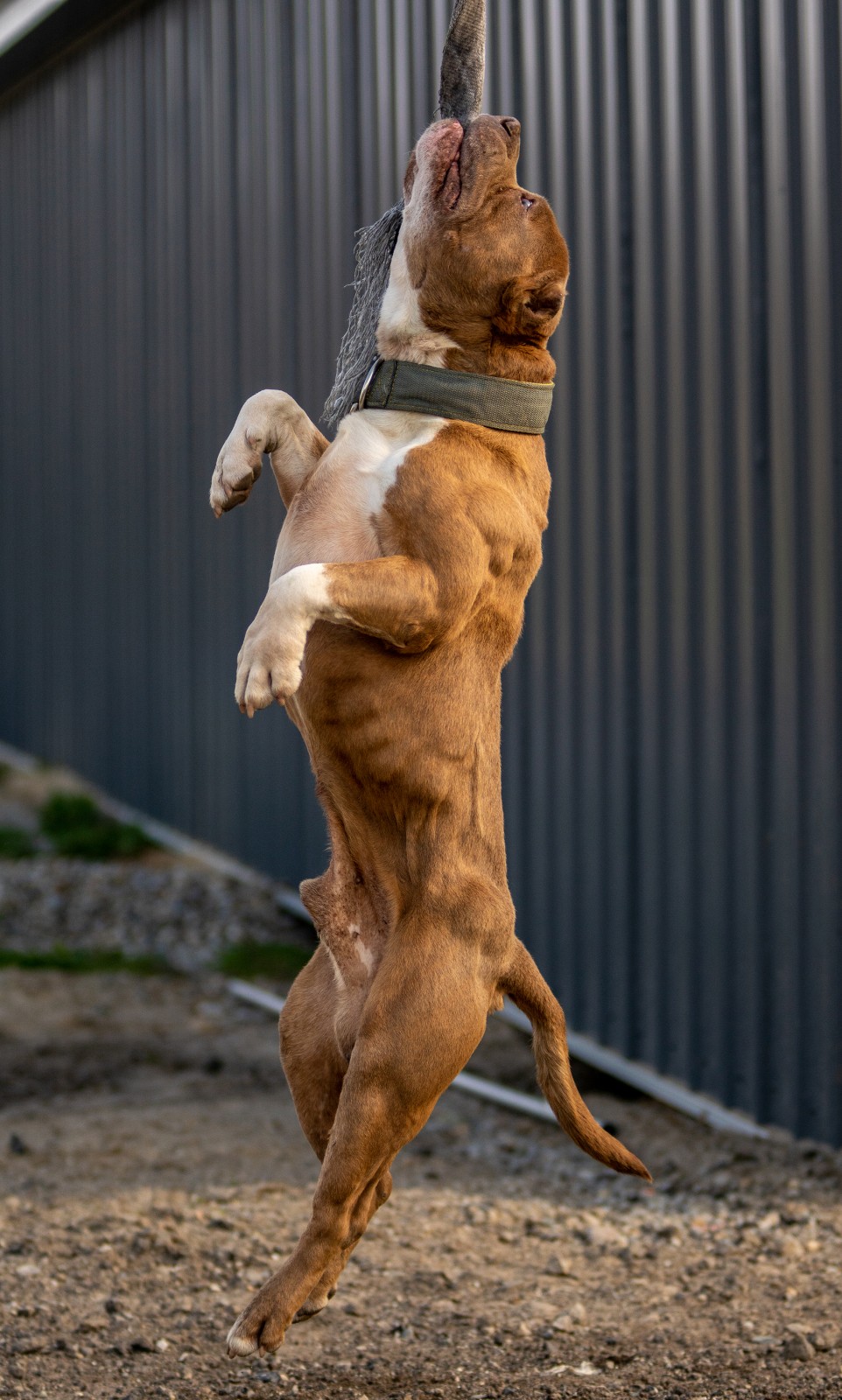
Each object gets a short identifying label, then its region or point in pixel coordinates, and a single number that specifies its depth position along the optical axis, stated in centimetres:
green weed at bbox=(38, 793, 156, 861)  933
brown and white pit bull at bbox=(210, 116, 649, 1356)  225
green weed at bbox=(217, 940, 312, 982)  762
